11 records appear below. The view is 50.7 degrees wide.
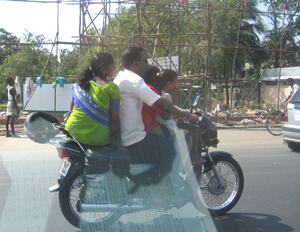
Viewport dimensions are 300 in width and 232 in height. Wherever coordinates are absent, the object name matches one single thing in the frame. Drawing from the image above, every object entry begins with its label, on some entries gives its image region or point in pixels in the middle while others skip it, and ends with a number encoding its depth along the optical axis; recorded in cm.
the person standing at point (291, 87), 973
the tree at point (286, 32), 2541
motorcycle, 271
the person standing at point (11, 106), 873
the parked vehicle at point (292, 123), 635
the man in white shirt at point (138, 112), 274
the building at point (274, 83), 2110
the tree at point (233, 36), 2223
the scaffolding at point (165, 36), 1108
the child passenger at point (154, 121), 295
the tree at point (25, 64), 1877
